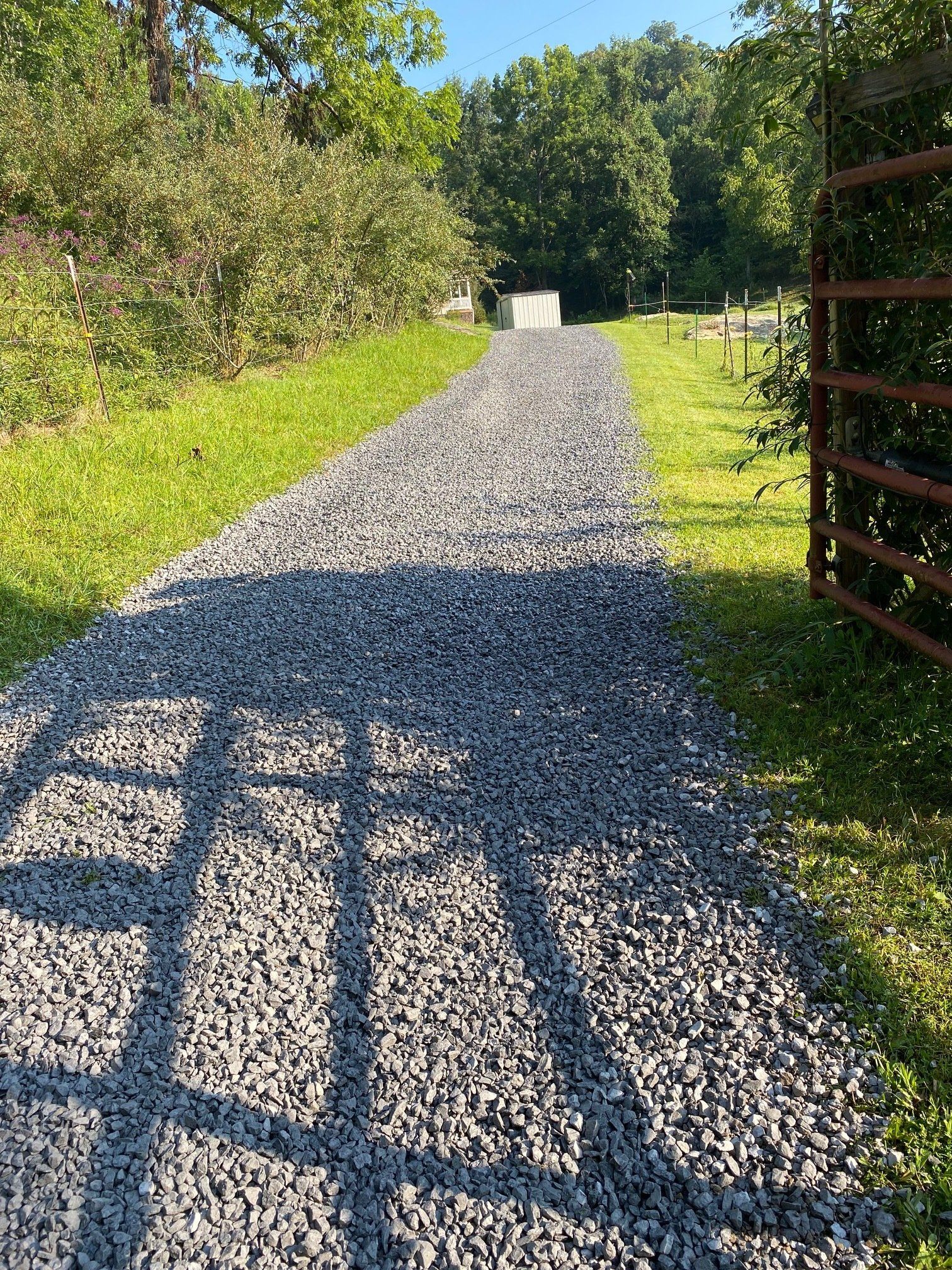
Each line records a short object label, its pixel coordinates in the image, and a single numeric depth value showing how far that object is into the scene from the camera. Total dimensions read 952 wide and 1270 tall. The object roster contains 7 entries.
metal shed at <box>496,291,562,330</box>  40.50
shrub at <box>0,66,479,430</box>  9.33
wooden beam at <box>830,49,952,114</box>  3.15
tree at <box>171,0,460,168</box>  23.72
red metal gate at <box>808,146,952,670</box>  2.92
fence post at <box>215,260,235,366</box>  12.70
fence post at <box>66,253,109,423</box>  8.93
